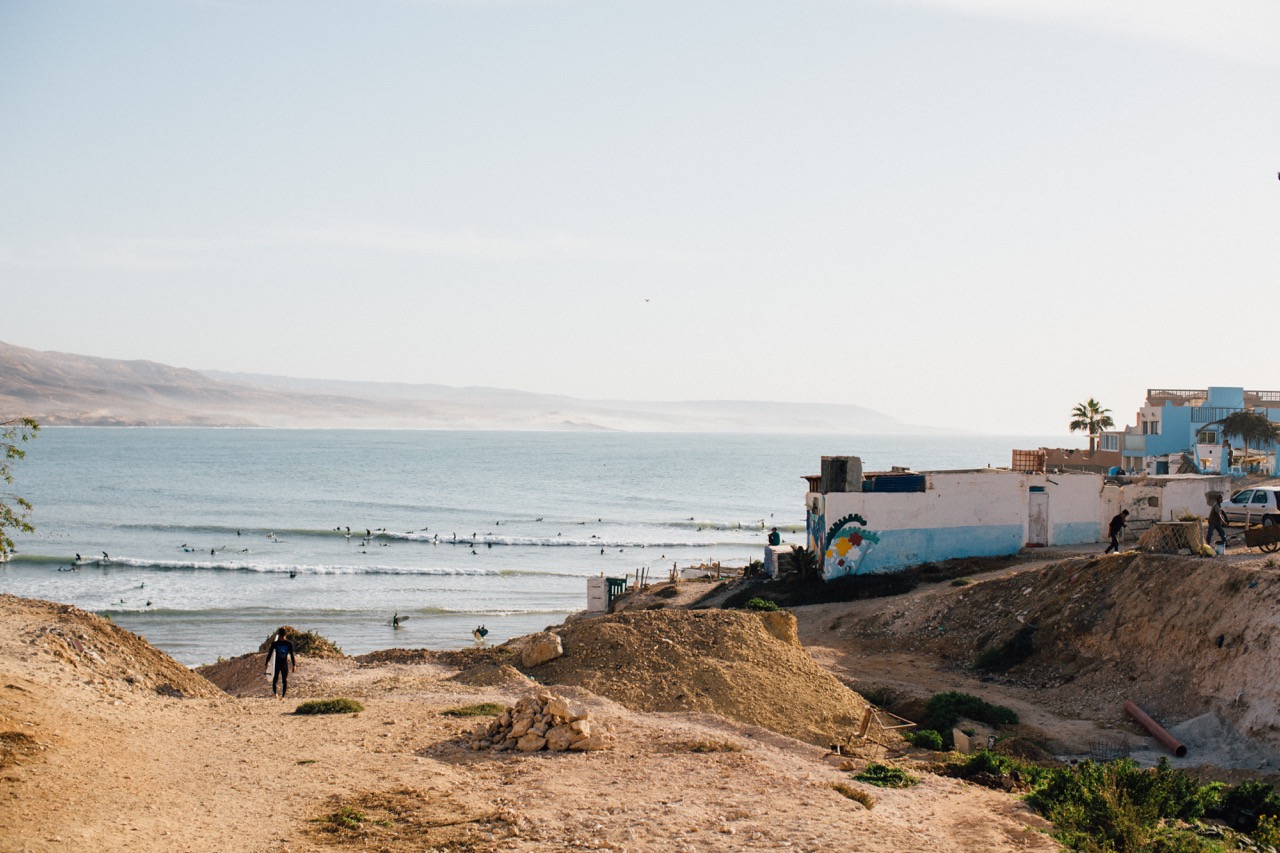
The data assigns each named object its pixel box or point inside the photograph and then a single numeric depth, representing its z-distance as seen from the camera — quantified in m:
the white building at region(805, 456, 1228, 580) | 36.06
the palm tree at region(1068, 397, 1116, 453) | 77.50
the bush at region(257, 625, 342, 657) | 28.64
